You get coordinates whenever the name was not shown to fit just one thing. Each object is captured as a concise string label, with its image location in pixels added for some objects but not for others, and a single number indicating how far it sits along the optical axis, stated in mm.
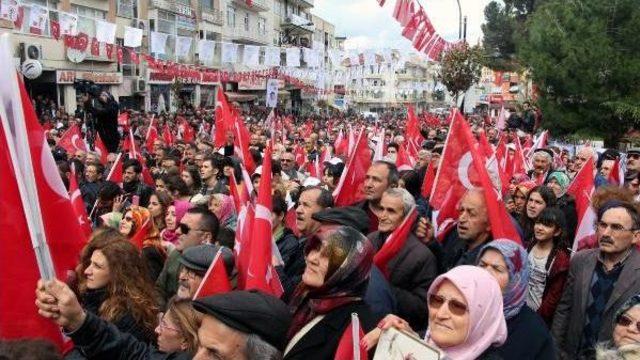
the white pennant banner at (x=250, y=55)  22453
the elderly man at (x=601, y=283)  3848
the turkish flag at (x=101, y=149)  10749
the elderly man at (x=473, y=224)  4418
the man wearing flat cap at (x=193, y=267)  3641
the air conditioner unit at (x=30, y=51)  24453
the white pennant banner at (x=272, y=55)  23609
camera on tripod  11308
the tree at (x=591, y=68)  15398
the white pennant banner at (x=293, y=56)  23812
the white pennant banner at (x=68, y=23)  16714
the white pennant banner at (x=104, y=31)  17859
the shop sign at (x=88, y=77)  27094
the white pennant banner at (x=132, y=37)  20172
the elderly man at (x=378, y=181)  5375
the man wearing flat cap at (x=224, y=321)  2393
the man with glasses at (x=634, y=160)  7277
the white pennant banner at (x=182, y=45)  20142
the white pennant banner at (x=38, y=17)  15812
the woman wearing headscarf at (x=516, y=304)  2926
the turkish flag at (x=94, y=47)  21541
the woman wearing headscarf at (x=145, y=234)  4762
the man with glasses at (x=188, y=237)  4348
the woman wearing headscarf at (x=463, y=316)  2424
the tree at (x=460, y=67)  22062
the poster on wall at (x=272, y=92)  19312
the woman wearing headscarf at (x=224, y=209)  5941
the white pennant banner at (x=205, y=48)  21125
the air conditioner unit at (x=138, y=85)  34156
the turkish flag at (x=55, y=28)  16753
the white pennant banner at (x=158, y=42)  19828
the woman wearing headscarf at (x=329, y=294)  2697
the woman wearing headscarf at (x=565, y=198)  6038
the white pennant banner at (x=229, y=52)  21828
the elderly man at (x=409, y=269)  3652
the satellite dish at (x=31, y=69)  17456
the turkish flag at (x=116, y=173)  7836
